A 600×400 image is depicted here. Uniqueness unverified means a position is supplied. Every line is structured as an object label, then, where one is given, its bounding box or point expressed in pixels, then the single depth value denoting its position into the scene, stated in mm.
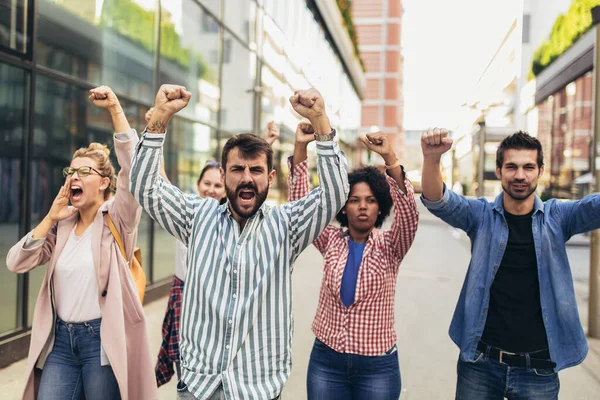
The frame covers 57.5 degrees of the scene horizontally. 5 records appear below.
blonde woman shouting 2648
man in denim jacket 2570
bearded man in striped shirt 2033
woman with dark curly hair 2621
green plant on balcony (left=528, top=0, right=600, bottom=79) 16817
